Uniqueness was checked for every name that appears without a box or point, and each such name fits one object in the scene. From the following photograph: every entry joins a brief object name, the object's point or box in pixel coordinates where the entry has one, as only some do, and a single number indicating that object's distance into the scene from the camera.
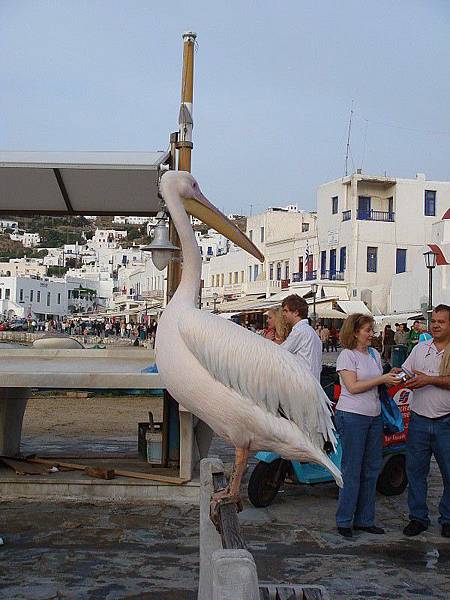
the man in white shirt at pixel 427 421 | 5.43
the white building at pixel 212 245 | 82.69
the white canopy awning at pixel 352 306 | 33.62
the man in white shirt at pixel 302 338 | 5.74
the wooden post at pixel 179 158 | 6.98
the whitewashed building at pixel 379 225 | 39.31
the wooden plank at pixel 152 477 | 6.48
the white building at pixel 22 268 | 114.69
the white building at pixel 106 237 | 163.07
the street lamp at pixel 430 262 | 19.57
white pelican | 3.42
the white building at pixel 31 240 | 179.75
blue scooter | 6.25
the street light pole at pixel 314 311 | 28.79
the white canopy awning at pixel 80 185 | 6.48
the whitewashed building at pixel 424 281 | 29.00
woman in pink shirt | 5.48
